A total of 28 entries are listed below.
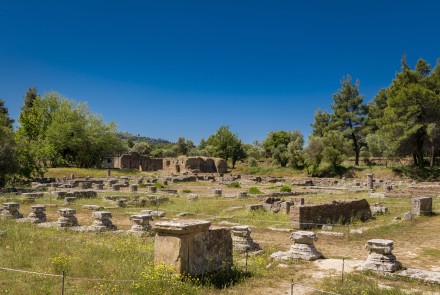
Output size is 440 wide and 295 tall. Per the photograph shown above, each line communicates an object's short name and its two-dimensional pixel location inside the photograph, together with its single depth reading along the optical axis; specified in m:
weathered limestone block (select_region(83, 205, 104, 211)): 19.48
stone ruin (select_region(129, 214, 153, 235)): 14.03
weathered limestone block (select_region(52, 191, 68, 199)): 25.69
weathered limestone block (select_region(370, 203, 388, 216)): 20.05
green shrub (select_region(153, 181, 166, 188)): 37.28
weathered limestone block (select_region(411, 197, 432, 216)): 19.05
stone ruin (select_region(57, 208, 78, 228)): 15.08
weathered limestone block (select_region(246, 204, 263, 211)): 20.77
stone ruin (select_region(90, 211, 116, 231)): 14.67
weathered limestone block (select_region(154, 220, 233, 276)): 7.66
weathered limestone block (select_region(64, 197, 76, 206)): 23.25
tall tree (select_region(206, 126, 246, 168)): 79.88
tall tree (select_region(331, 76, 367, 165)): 61.03
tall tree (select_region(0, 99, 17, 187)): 31.59
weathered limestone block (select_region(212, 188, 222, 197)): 29.95
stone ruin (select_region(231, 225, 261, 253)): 11.15
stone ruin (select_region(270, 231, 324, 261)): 10.42
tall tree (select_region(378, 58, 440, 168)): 43.09
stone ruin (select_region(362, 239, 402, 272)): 9.14
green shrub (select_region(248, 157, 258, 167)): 75.79
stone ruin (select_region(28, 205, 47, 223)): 16.42
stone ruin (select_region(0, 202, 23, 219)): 17.17
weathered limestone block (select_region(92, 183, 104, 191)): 34.13
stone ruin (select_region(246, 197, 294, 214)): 20.62
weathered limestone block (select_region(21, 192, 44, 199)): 24.34
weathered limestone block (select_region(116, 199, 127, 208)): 22.44
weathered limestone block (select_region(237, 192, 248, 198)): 28.67
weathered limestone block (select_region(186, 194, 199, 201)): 26.59
